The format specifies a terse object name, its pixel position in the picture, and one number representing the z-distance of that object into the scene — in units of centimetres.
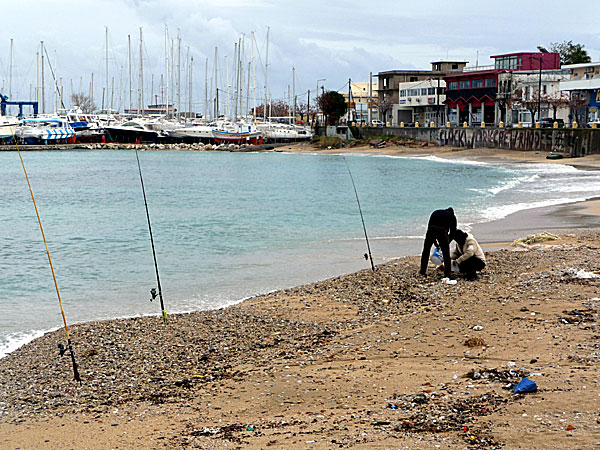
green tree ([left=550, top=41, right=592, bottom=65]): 10675
